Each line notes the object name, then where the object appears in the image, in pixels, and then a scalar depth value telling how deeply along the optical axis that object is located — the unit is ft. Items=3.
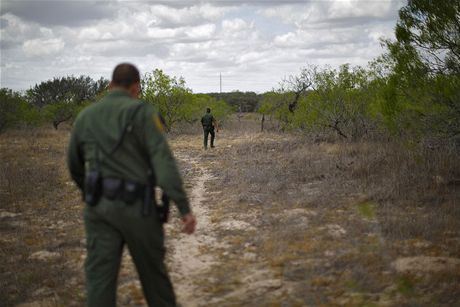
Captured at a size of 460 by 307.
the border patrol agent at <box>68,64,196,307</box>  9.61
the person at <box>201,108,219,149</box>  59.11
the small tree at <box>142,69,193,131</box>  90.38
